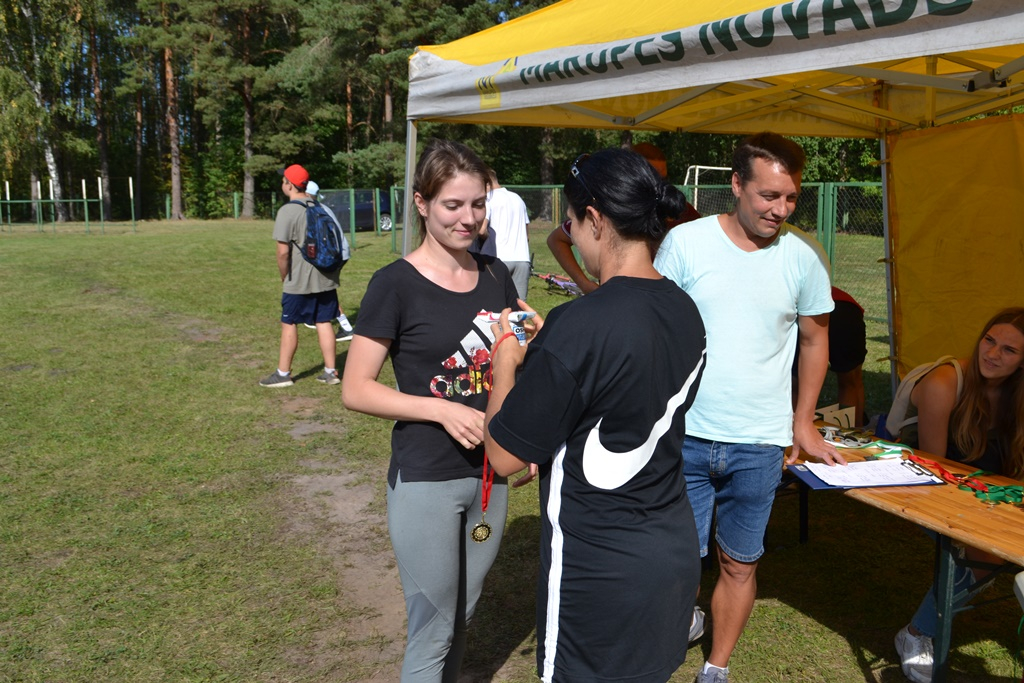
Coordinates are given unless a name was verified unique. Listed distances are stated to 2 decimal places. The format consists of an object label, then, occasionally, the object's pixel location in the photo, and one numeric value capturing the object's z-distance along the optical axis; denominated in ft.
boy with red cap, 21.22
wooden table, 8.06
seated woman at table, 10.27
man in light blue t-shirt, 8.23
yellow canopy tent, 7.04
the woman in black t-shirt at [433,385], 6.68
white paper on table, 9.36
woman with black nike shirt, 5.01
